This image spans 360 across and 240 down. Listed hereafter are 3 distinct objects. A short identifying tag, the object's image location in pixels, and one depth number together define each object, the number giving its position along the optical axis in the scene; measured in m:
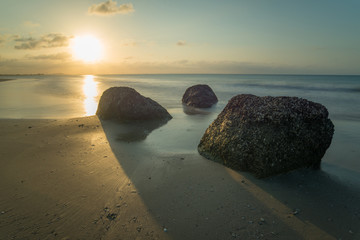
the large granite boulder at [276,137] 4.08
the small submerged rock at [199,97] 15.06
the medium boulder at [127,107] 9.15
